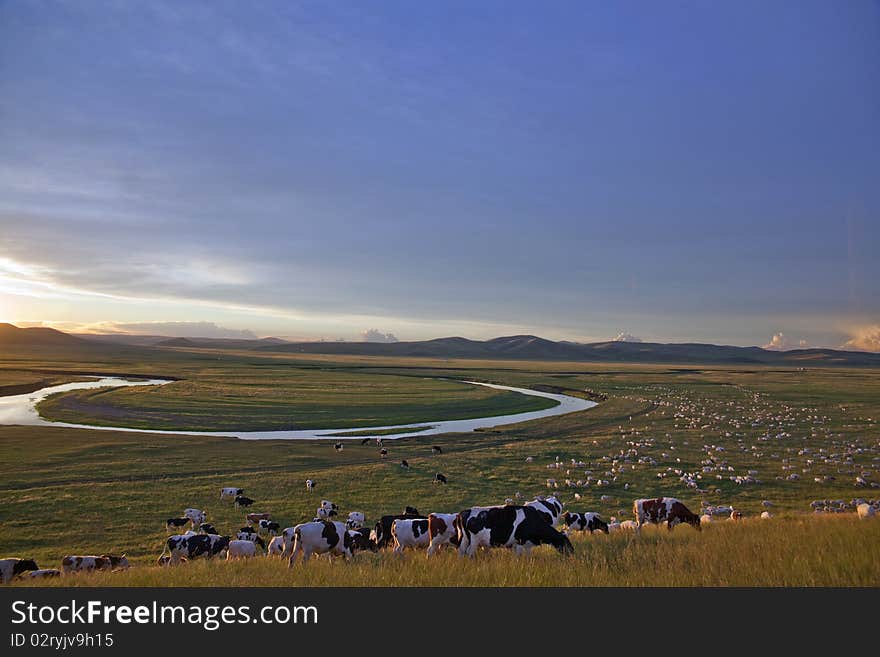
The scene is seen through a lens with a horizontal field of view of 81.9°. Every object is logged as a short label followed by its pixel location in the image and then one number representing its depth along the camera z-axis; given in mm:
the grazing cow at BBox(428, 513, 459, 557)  11656
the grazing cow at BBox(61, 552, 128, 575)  14336
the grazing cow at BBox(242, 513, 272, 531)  20750
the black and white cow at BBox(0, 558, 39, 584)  13133
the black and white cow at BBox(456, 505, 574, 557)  10117
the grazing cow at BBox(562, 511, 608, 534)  16925
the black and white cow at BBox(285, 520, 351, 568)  12695
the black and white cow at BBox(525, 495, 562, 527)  15528
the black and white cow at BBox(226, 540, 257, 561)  15531
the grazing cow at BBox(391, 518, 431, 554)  13039
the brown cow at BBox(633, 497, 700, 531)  16750
